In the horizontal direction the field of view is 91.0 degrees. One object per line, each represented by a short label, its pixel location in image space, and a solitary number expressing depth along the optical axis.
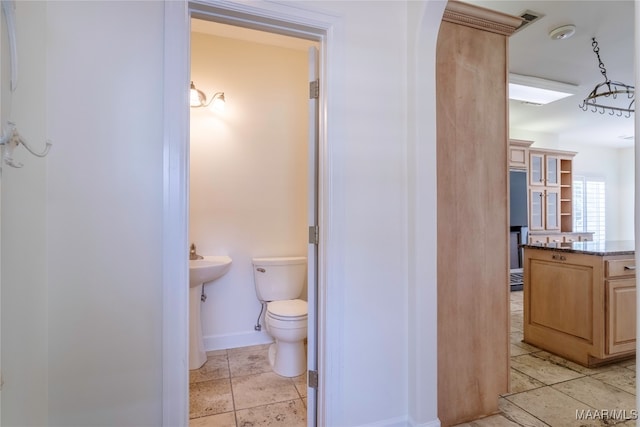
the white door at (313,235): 1.62
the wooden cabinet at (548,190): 5.39
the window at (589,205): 6.53
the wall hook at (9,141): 0.84
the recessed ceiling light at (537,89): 3.48
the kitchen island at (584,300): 2.29
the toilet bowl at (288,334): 2.12
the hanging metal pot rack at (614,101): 3.95
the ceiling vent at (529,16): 2.32
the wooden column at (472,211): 1.69
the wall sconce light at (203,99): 2.47
